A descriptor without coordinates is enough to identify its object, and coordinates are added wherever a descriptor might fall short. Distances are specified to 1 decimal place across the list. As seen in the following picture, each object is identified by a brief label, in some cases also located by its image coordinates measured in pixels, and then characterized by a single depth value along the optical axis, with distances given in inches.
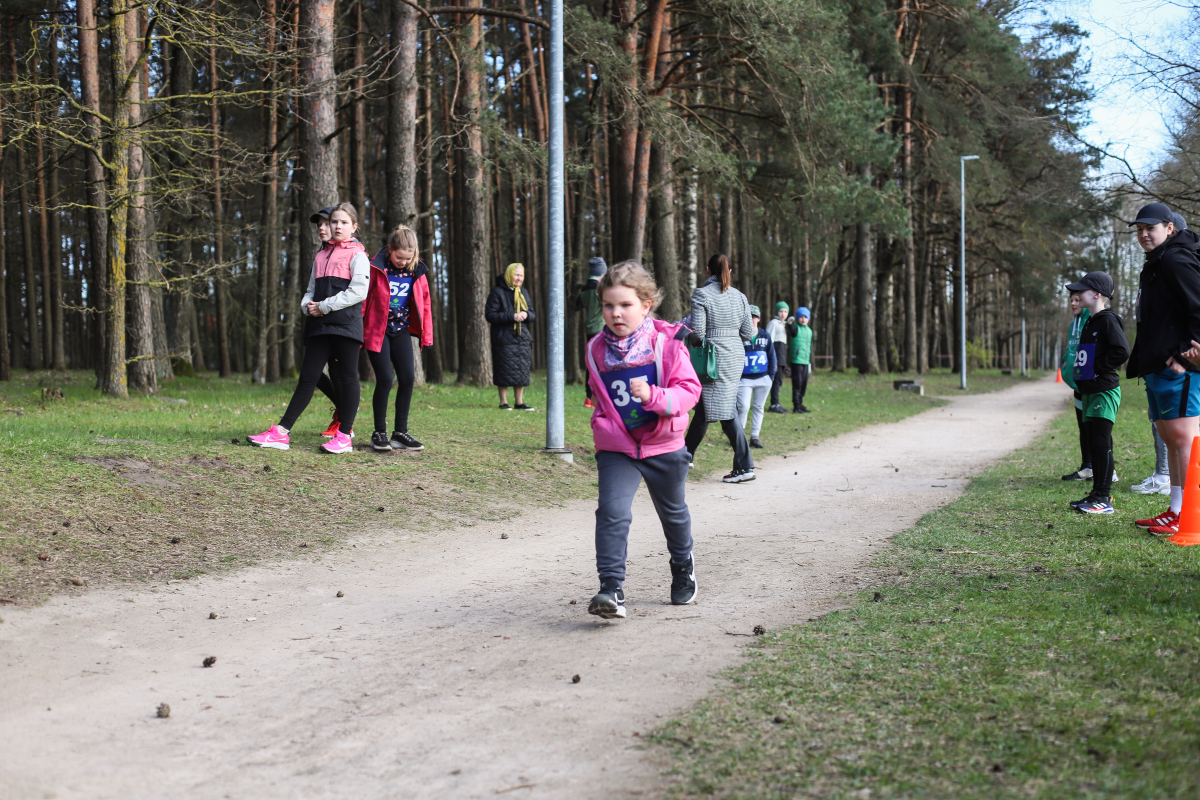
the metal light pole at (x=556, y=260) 412.5
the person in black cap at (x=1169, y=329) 240.4
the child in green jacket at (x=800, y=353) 748.0
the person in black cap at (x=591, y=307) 563.5
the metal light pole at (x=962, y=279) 1232.9
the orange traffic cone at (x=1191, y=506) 242.5
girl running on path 185.9
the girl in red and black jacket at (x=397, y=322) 361.7
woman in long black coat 543.8
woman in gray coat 366.3
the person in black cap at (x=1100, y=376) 297.1
